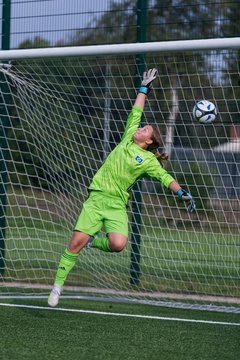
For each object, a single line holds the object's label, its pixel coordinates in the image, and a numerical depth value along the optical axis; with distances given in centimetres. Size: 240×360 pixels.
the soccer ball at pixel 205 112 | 1535
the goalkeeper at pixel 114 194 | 1541
